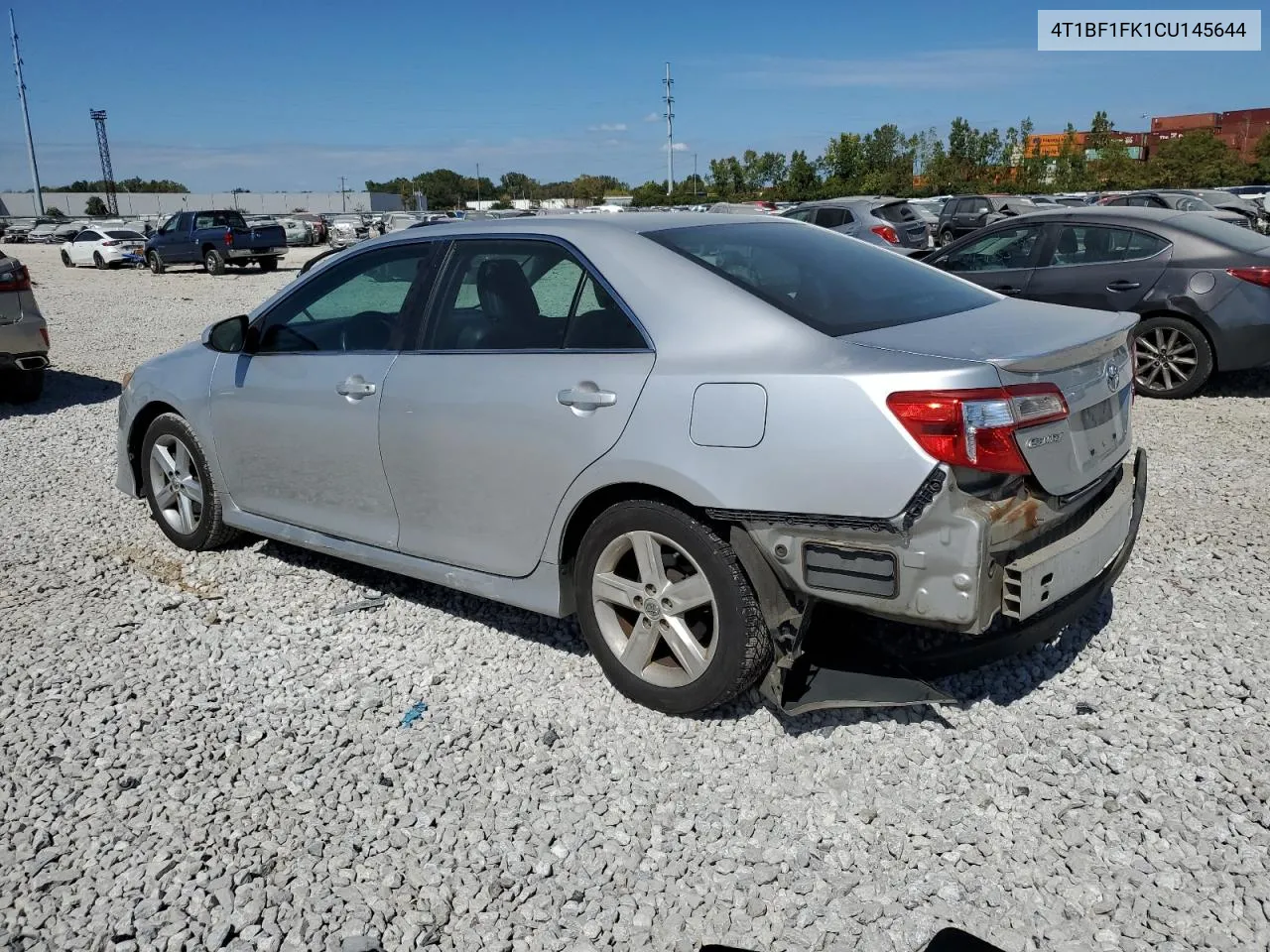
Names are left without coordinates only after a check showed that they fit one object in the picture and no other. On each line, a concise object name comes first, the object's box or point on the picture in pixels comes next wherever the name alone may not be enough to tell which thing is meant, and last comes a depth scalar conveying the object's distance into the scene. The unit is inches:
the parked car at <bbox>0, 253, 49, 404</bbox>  360.2
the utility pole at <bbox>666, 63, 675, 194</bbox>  2967.5
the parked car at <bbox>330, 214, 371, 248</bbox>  1704.1
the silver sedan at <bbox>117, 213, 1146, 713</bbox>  114.0
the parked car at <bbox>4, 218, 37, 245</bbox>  2134.6
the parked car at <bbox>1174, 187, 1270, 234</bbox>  956.0
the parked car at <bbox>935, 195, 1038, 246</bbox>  1128.2
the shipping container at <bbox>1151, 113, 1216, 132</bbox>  3430.1
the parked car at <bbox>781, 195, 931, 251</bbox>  729.6
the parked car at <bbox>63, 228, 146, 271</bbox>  1344.7
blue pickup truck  1110.4
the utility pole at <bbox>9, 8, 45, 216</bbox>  2829.7
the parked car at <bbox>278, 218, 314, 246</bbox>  1665.8
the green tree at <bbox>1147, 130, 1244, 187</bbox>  2228.1
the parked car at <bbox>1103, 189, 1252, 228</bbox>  992.4
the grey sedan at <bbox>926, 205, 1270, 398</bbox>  312.5
